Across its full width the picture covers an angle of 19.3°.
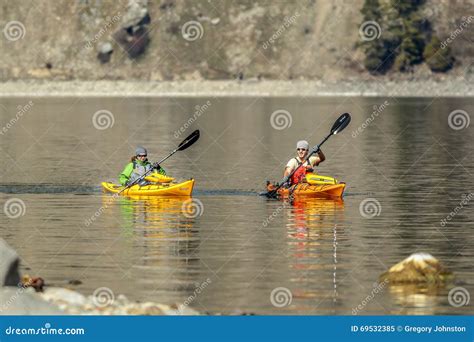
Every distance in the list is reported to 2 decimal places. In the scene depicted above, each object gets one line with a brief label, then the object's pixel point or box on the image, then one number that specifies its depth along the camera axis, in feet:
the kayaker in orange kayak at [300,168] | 171.63
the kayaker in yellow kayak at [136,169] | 175.70
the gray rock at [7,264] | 91.66
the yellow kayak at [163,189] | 174.40
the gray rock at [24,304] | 84.58
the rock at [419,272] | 103.09
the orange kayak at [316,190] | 170.60
